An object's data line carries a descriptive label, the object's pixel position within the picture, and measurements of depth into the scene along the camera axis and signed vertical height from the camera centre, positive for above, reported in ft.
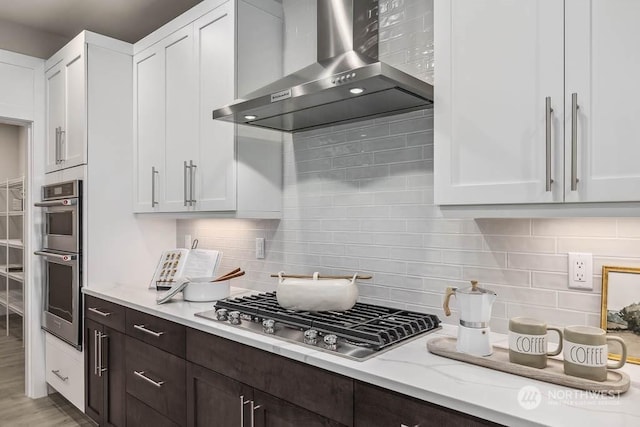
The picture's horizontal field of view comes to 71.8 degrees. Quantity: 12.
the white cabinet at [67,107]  9.40 +2.28
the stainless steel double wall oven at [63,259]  9.30 -1.11
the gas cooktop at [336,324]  4.85 -1.44
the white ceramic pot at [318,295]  5.86 -1.15
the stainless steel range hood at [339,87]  5.21 +1.47
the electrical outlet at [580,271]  4.85 -0.69
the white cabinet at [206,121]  7.54 +1.69
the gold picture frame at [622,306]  4.46 -1.00
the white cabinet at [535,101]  3.71 +1.01
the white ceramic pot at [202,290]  7.71 -1.43
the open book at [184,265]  8.42 -1.11
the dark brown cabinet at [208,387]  4.28 -2.25
